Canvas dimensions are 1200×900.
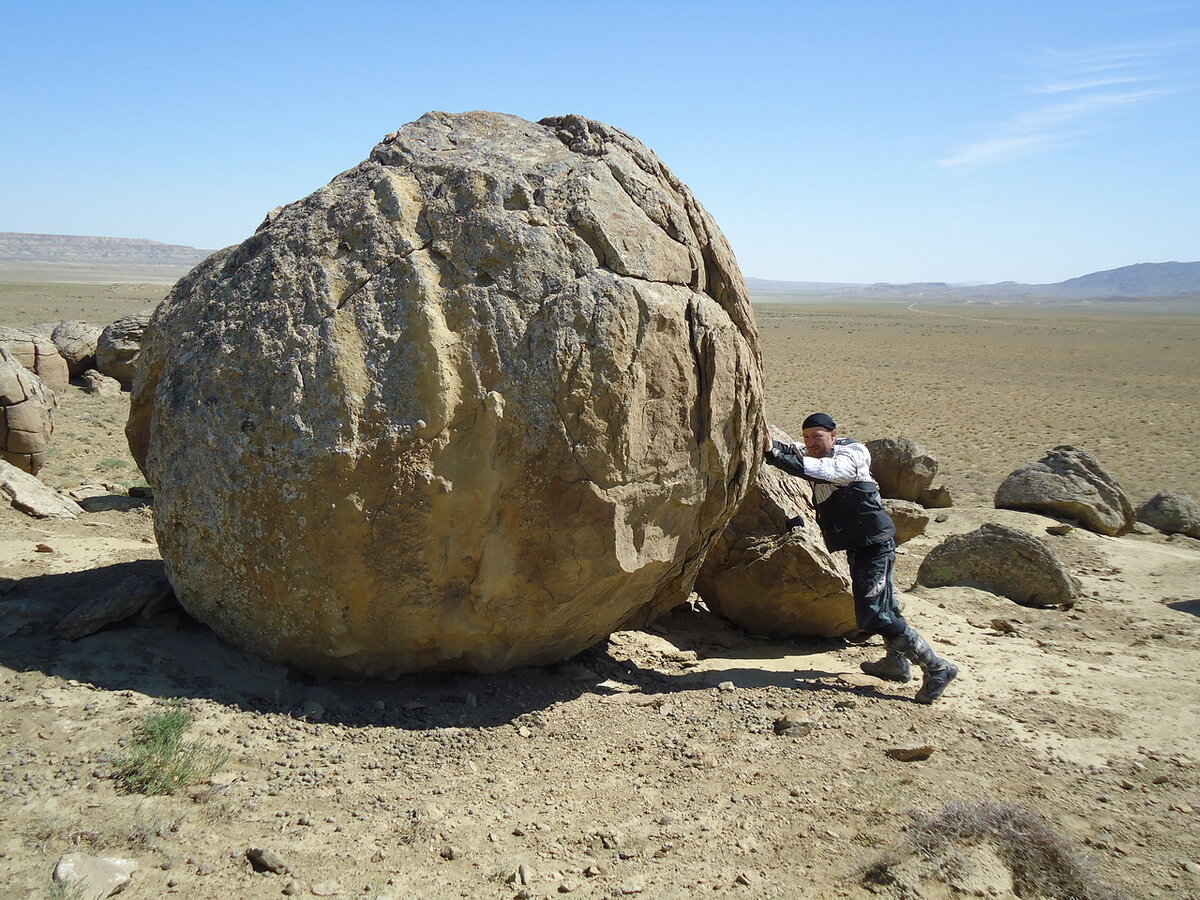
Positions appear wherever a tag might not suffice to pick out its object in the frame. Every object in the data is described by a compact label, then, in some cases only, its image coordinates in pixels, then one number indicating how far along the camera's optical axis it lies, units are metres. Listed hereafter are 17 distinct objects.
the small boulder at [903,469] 10.27
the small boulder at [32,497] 6.60
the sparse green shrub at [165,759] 3.47
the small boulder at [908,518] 8.36
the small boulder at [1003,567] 7.00
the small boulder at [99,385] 13.40
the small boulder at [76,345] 14.24
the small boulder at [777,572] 5.62
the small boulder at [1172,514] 9.74
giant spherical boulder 4.02
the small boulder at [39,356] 12.60
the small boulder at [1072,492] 9.47
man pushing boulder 5.02
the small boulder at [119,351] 14.29
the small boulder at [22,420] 8.61
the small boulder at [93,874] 2.92
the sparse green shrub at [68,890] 2.85
